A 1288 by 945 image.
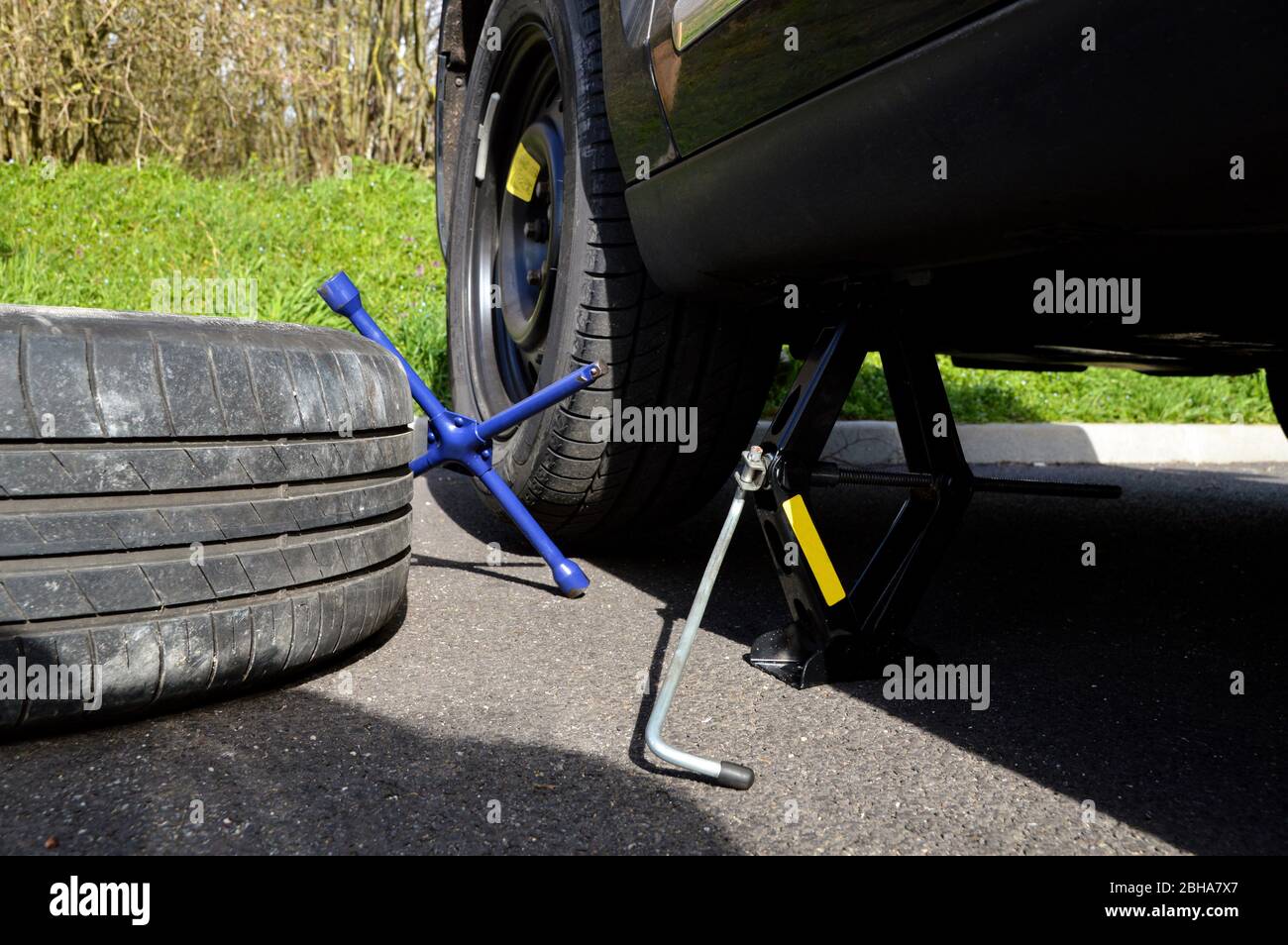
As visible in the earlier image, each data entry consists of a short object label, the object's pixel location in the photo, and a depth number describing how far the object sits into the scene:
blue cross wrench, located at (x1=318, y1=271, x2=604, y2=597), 1.95
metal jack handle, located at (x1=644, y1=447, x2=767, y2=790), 1.15
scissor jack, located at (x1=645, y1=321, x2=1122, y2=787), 1.49
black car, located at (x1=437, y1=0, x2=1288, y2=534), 0.89
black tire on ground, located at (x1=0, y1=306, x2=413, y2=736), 1.14
